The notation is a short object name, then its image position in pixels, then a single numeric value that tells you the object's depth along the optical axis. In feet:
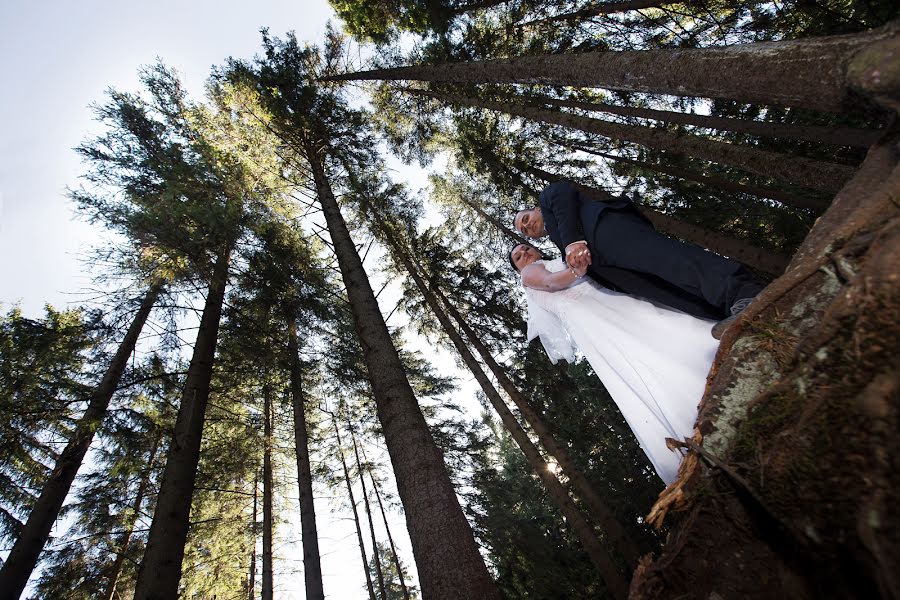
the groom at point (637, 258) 6.66
